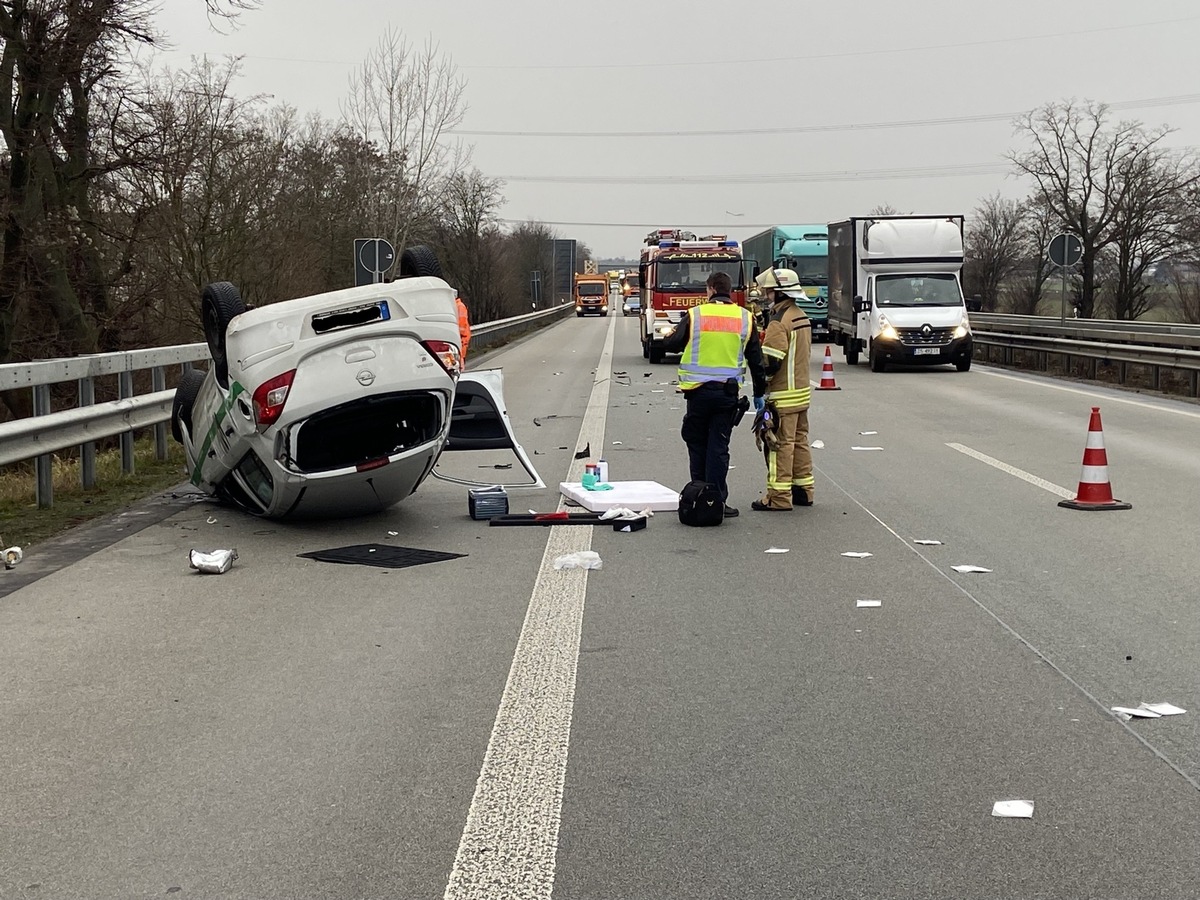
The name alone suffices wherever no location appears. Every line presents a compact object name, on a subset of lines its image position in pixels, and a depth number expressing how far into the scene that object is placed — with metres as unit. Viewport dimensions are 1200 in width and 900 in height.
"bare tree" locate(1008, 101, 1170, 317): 67.06
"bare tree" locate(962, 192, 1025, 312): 92.75
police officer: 10.20
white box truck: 28.73
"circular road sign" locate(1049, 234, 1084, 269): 30.28
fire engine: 33.34
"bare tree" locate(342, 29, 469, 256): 38.09
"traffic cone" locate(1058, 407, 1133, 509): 10.50
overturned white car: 8.75
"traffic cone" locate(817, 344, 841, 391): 23.95
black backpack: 9.73
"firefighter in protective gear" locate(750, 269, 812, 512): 10.78
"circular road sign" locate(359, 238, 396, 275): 26.17
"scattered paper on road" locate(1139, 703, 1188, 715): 5.18
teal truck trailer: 41.78
